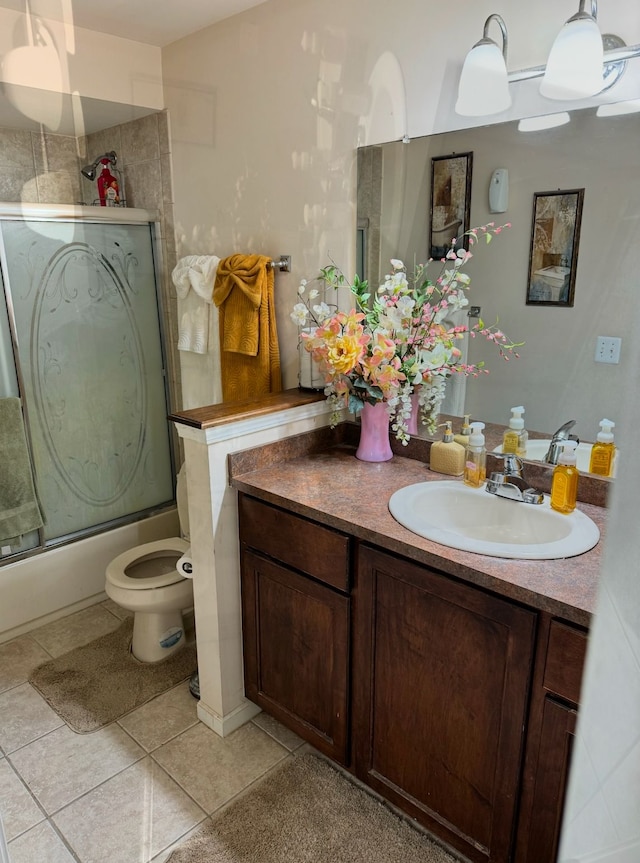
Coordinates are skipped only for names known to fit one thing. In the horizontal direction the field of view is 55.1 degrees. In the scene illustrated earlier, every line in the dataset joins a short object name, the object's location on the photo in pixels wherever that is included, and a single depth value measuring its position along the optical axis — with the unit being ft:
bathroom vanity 3.98
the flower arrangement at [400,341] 5.64
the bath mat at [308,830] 5.06
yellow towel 7.08
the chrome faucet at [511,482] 5.15
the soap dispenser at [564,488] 4.90
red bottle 8.63
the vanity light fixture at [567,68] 4.41
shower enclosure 7.82
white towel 7.73
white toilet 7.18
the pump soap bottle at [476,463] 5.48
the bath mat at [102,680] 6.75
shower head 8.69
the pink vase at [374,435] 6.11
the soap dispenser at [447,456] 5.78
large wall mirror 4.67
